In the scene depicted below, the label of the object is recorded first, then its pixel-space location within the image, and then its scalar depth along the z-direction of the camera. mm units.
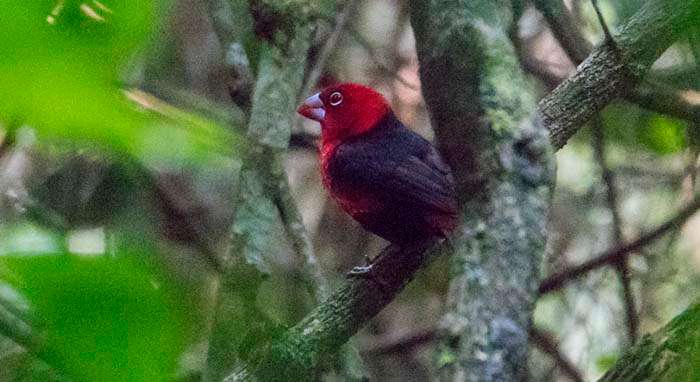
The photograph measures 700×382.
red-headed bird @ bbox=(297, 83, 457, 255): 5766
